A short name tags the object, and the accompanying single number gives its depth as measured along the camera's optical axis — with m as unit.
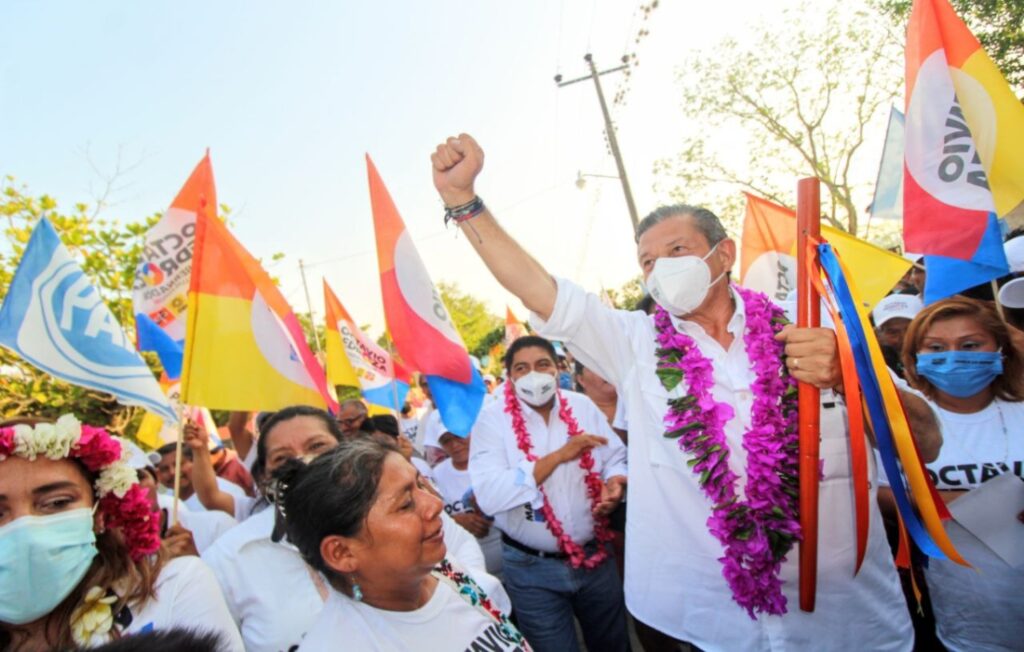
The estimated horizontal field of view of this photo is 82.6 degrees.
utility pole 13.91
